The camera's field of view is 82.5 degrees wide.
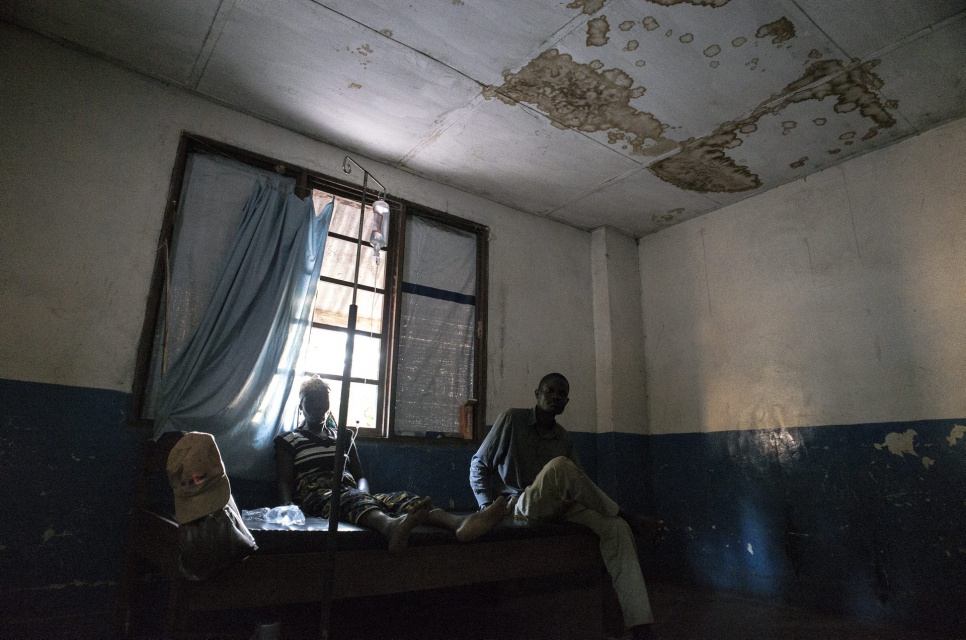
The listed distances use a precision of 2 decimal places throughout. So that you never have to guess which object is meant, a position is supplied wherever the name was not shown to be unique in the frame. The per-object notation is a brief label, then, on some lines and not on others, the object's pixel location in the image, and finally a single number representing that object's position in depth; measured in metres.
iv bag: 2.43
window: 3.68
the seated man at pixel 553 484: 2.77
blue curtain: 2.96
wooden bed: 1.94
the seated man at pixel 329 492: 2.38
